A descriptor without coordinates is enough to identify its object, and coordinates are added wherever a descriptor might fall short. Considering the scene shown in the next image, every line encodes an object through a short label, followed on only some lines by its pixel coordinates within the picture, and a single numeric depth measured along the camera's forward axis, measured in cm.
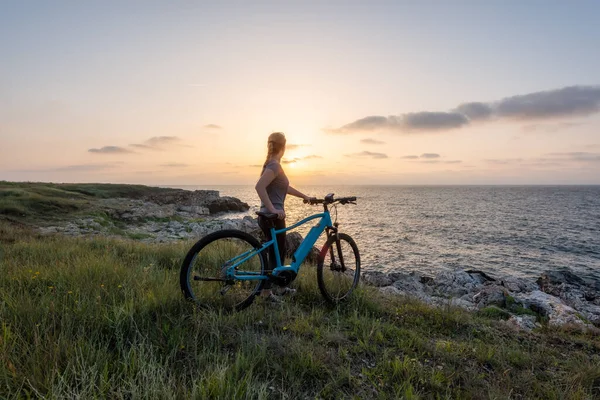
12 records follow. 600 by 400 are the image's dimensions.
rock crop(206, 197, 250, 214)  5616
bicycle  483
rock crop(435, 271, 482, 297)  1516
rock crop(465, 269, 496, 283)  1741
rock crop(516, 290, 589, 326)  988
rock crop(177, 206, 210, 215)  4831
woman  505
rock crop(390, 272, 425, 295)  1463
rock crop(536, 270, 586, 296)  1651
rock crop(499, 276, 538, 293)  1617
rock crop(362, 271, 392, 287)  1606
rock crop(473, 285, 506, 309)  1176
